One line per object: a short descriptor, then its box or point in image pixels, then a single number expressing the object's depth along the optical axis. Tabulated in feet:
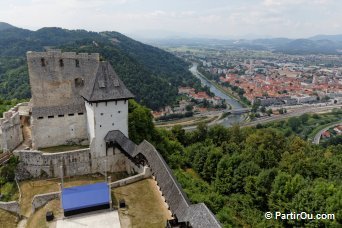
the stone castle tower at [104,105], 104.63
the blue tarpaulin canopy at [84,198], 81.41
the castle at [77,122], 104.68
